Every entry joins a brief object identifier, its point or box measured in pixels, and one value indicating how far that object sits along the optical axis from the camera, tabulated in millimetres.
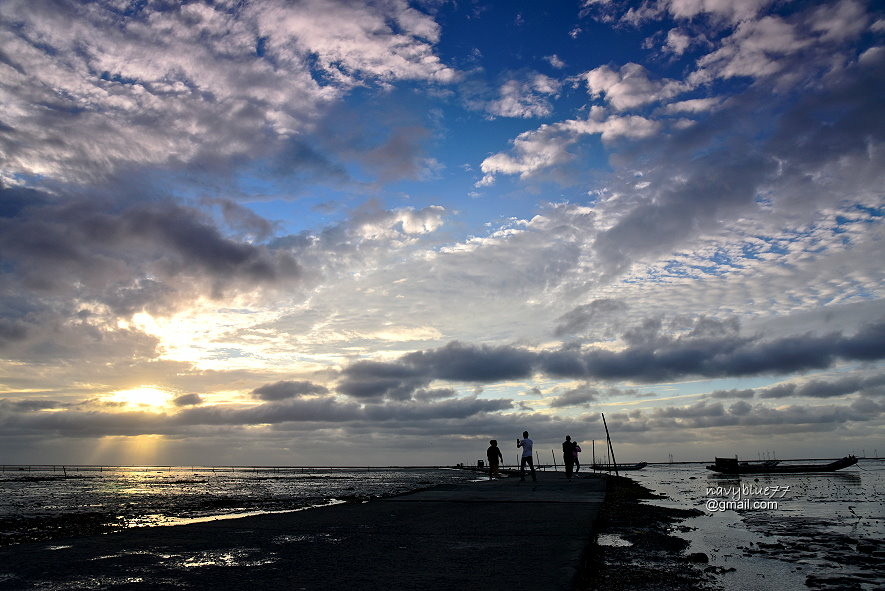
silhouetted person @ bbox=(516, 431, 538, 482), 23578
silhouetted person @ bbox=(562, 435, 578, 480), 26416
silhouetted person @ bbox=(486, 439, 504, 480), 26656
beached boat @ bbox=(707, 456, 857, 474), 58062
